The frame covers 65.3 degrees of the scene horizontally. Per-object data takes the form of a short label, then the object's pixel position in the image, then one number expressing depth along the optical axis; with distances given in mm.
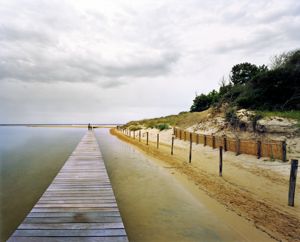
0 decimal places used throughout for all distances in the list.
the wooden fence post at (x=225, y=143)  16047
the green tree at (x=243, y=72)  37594
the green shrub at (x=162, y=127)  34038
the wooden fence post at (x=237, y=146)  14739
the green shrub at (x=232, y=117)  20270
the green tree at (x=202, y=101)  46875
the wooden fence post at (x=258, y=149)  13257
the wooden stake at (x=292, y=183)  7031
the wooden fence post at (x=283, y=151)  11868
